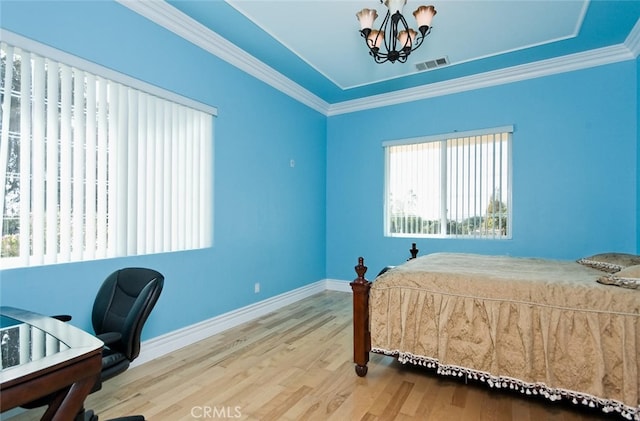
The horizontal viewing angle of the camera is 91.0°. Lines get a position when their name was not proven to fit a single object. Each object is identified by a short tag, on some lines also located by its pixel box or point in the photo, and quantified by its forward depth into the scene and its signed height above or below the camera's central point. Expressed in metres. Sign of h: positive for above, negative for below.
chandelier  2.17 +1.34
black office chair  1.57 -0.59
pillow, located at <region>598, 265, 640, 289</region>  1.79 -0.38
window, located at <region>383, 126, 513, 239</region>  4.02 +0.38
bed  1.75 -0.72
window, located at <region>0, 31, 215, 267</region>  1.97 +0.35
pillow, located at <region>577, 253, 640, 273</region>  2.35 -0.37
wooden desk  0.97 -0.52
